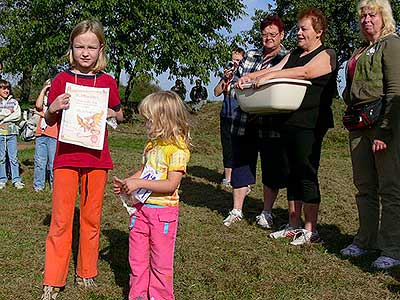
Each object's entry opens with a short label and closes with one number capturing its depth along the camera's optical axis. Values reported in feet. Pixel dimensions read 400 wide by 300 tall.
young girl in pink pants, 11.70
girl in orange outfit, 12.60
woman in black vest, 16.37
